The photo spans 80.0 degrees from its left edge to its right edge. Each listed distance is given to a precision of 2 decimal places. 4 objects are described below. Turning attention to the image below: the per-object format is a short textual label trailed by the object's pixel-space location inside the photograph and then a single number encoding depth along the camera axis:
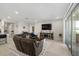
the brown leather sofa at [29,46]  1.87
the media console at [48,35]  5.88
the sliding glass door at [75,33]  1.75
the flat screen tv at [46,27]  5.93
